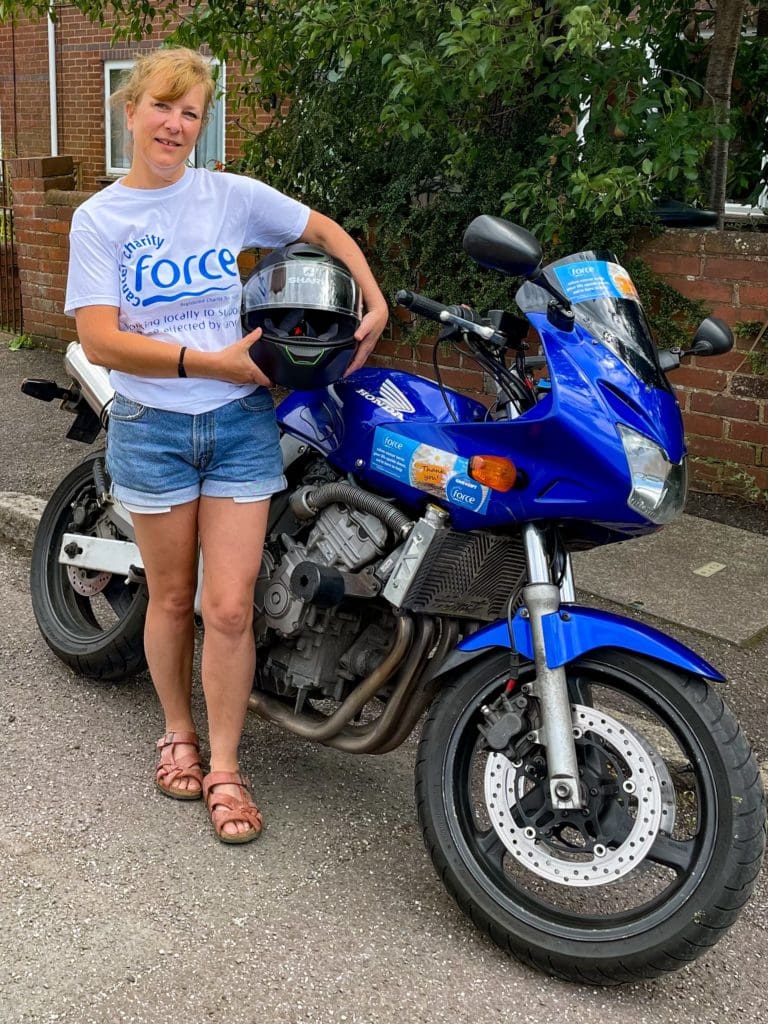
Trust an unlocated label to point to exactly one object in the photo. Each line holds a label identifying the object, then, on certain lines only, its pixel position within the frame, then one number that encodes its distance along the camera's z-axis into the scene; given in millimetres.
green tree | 4965
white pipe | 15367
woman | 2912
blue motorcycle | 2566
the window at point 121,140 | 12875
